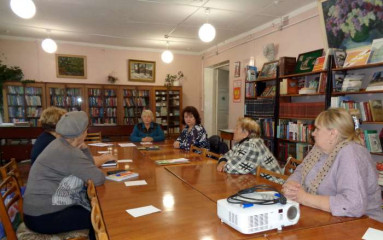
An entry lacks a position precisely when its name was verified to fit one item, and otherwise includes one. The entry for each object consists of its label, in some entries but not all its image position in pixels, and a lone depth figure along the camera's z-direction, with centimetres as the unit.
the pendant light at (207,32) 391
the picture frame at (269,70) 475
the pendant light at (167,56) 568
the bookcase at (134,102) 752
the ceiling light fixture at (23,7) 291
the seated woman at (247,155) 228
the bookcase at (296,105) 353
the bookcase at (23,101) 647
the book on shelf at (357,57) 327
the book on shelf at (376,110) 320
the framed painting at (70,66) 700
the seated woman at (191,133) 373
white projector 115
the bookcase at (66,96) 686
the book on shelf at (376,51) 310
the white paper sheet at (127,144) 396
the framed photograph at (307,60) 414
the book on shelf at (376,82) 312
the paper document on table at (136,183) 199
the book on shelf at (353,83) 341
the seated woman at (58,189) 175
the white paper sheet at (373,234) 117
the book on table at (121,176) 212
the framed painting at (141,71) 769
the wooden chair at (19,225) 161
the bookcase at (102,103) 721
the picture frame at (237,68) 627
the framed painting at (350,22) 330
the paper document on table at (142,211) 142
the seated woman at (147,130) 448
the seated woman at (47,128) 250
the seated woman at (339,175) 140
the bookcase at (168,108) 785
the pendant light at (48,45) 494
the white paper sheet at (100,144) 408
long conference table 120
